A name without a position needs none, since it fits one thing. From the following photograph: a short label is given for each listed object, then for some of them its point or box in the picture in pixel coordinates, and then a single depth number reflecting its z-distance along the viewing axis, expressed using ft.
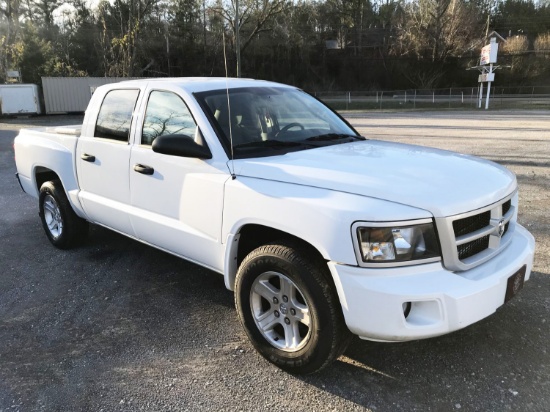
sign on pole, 107.04
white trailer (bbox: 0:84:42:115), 90.02
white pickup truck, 8.41
